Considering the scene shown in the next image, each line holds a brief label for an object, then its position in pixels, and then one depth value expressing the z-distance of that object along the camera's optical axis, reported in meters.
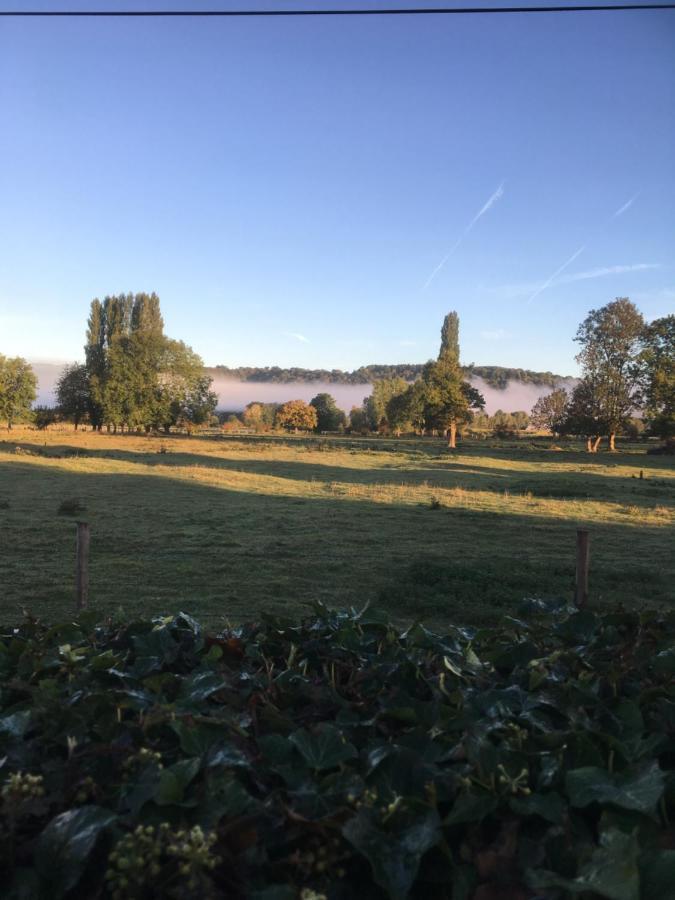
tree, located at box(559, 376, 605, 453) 42.03
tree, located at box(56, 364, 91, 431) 58.34
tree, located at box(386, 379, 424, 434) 54.73
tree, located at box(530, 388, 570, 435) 64.19
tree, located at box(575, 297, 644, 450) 41.69
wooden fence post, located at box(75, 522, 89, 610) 4.52
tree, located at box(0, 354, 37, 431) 51.03
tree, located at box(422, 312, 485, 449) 47.38
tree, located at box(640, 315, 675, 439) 35.47
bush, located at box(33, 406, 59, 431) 56.78
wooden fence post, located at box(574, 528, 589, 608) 3.45
